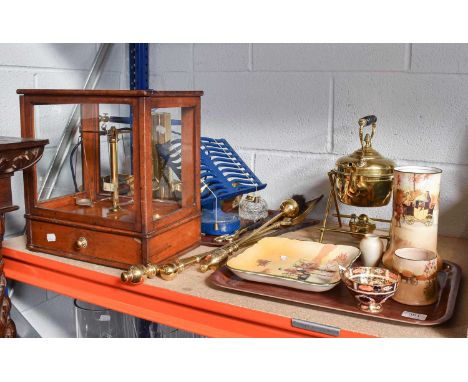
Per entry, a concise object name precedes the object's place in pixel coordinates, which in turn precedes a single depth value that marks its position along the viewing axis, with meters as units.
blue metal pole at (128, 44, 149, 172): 1.71
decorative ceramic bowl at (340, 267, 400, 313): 0.82
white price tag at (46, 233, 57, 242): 1.10
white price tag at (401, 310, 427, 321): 0.81
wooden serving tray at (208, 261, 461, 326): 0.81
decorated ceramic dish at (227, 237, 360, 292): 0.91
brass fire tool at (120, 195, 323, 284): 0.96
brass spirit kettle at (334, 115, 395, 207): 1.12
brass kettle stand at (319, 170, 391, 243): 1.19
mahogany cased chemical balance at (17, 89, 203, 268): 0.98
